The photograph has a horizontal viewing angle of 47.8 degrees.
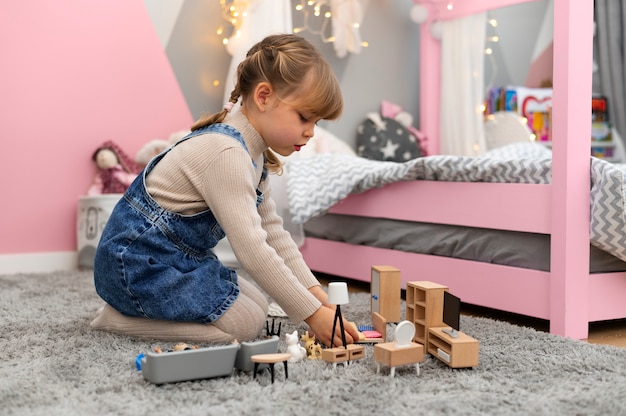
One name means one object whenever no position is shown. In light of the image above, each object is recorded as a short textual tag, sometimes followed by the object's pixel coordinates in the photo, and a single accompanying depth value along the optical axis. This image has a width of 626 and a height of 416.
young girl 1.22
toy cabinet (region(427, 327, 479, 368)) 1.10
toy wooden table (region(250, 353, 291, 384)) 1.01
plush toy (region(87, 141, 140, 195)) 2.39
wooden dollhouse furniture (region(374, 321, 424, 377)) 1.06
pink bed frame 1.43
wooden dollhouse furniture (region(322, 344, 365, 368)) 1.11
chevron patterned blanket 1.40
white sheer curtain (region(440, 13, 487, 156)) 2.68
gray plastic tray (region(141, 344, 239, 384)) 1.00
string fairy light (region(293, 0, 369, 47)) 2.65
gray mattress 1.51
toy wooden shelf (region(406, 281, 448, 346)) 1.19
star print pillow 2.73
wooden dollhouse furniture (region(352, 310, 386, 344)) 1.27
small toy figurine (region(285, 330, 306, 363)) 1.16
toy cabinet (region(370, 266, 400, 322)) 1.45
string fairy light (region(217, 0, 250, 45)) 2.52
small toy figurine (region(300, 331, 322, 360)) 1.19
